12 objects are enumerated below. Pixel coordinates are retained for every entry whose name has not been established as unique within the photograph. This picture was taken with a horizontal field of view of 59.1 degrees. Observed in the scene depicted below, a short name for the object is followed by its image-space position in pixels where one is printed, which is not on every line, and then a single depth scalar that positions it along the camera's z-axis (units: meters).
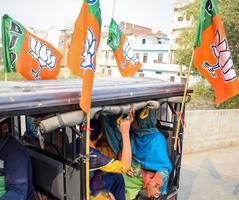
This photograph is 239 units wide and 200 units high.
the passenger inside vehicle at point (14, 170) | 1.62
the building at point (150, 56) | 23.91
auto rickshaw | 1.42
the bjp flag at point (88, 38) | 1.50
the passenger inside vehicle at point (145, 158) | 2.24
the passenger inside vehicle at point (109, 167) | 1.81
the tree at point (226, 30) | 7.65
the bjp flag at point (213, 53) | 2.39
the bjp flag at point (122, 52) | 4.30
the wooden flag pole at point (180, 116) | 2.34
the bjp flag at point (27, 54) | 3.51
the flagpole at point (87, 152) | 1.58
